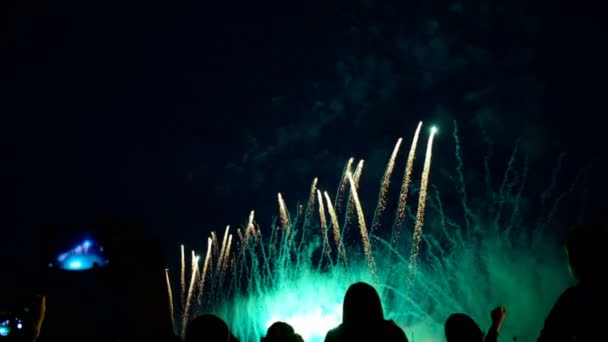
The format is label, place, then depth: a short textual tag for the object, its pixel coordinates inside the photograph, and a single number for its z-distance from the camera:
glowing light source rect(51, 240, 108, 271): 5.75
